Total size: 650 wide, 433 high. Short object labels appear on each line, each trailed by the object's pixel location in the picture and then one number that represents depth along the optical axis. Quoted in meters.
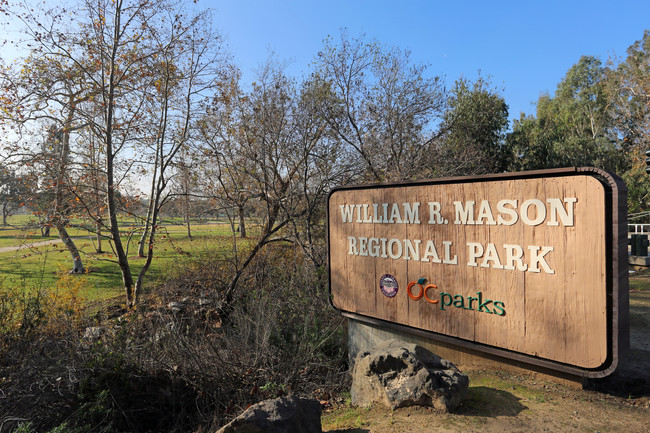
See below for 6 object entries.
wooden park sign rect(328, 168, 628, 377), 3.27
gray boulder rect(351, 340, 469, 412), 3.53
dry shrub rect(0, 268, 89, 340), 5.57
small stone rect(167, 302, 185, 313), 8.47
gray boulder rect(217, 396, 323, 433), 2.97
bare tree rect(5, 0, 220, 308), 9.41
